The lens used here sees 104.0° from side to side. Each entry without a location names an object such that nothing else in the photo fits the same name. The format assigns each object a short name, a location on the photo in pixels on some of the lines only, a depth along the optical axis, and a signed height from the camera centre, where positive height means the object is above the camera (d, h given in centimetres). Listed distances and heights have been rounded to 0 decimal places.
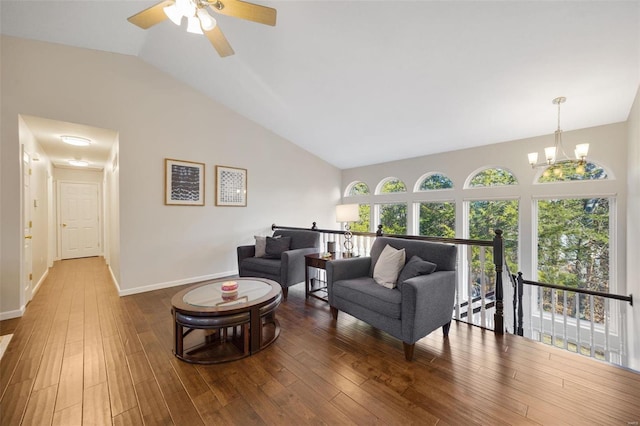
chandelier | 291 +69
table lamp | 337 -3
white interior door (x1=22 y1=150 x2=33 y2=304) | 301 -23
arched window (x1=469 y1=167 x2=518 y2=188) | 442 +62
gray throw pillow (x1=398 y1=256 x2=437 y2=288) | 220 -51
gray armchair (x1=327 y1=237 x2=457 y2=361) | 196 -72
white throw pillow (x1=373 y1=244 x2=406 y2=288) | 239 -54
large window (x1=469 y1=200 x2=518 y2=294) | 433 -24
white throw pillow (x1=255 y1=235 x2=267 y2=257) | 396 -54
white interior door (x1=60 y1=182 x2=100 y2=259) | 608 -19
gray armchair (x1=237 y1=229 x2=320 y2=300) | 349 -73
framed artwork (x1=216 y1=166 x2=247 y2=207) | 452 +48
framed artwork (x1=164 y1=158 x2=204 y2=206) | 397 +49
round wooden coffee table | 197 -87
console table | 325 -72
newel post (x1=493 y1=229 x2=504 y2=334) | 242 -68
